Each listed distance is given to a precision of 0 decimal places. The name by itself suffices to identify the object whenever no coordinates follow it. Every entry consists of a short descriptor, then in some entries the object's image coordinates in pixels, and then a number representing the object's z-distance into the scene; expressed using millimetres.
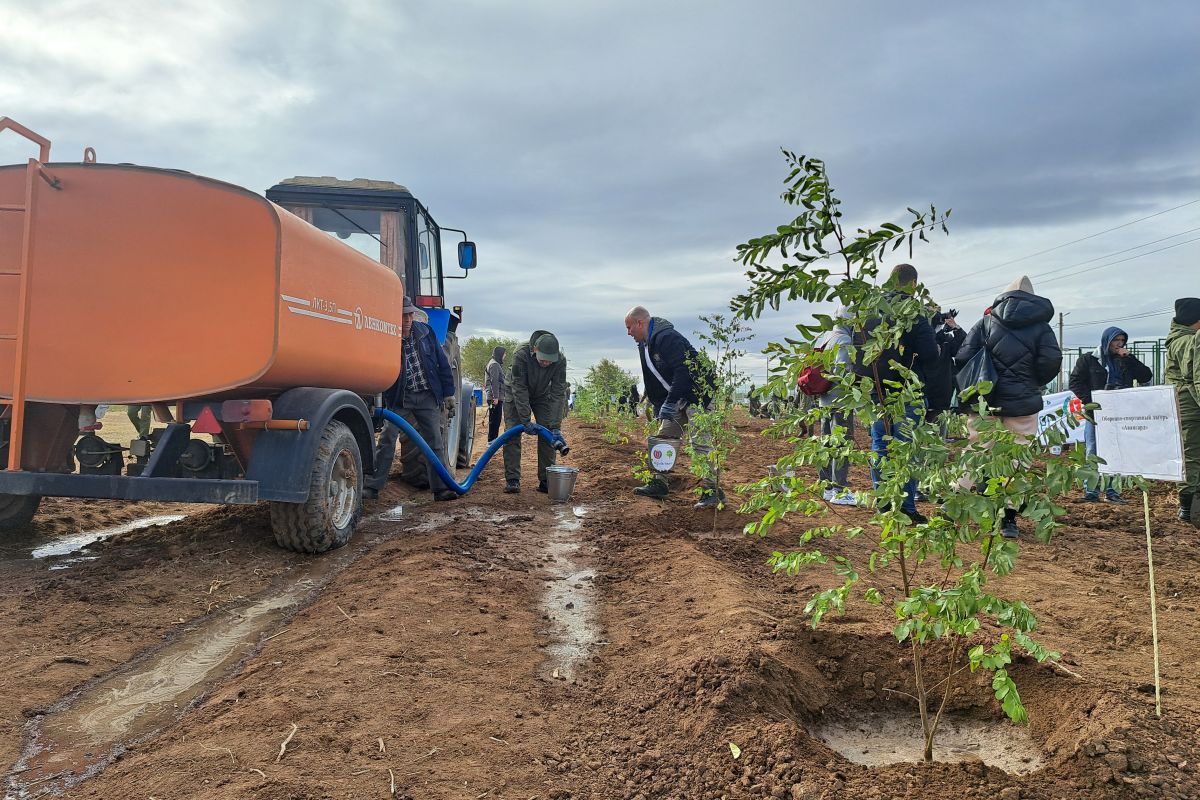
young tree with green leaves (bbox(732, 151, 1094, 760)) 1913
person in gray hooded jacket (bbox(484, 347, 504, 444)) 13773
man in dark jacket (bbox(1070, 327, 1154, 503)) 7762
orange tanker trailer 4391
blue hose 6773
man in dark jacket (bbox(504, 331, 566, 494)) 7660
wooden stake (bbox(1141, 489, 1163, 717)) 2295
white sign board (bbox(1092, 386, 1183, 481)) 4297
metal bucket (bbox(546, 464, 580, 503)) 7383
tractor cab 7453
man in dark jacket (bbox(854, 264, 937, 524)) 4953
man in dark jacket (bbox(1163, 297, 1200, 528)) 5801
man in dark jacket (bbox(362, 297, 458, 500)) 7117
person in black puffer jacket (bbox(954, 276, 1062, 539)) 5258
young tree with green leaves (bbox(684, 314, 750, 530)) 5934
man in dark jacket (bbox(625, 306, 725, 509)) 6918
